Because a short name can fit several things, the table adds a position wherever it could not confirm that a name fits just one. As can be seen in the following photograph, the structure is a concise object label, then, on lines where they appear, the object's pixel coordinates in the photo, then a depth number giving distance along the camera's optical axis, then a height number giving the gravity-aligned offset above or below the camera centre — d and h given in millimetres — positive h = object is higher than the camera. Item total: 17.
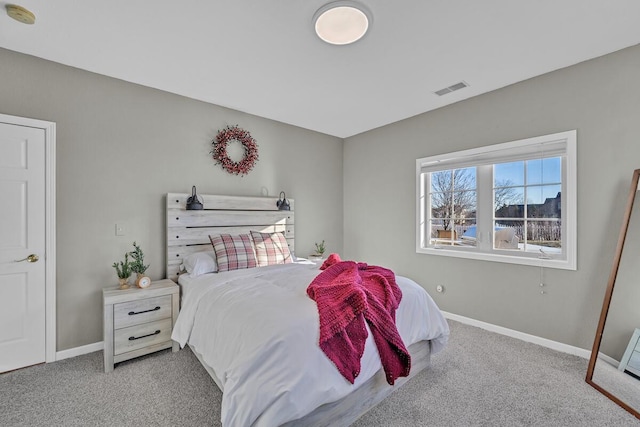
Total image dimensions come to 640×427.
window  2752 +122
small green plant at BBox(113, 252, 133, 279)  2615 -550
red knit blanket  1596 -637
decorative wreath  3439 +759
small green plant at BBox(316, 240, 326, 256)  4234 -543
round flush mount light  1863 +1306
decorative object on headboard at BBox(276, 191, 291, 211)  3889 +102
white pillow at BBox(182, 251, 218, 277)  2820 -526
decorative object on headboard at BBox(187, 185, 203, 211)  3061 +79
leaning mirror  2129 -804
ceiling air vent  2912 +1296
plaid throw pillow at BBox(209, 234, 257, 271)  2887 -415
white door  2311 -302
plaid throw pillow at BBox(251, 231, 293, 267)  3110 -414
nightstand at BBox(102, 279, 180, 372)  2350 -944
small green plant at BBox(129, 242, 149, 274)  2678 -484
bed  1389 -781
